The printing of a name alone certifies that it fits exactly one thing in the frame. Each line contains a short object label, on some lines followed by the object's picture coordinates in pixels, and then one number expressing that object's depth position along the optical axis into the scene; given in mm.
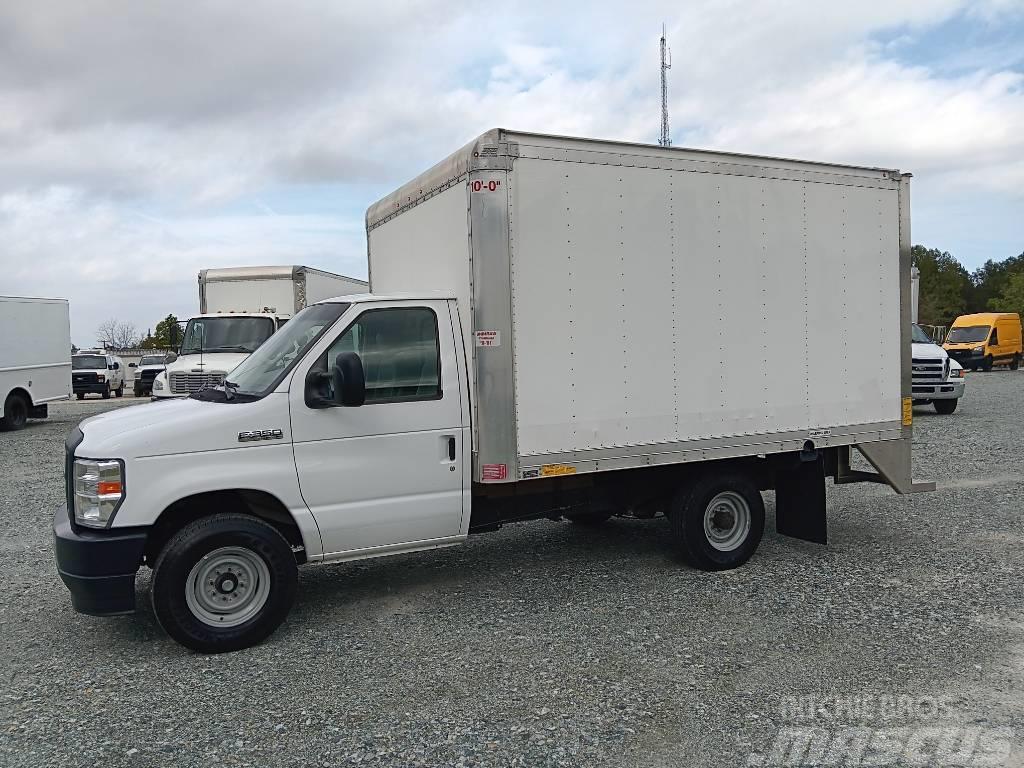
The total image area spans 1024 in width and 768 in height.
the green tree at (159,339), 74644
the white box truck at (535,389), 5293
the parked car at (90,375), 32188
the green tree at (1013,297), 65438
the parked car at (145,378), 31266
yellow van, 36991
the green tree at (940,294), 85000
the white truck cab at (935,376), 18047
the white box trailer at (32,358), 18000
